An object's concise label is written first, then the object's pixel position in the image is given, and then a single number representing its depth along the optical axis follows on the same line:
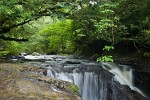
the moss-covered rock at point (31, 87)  3.76
